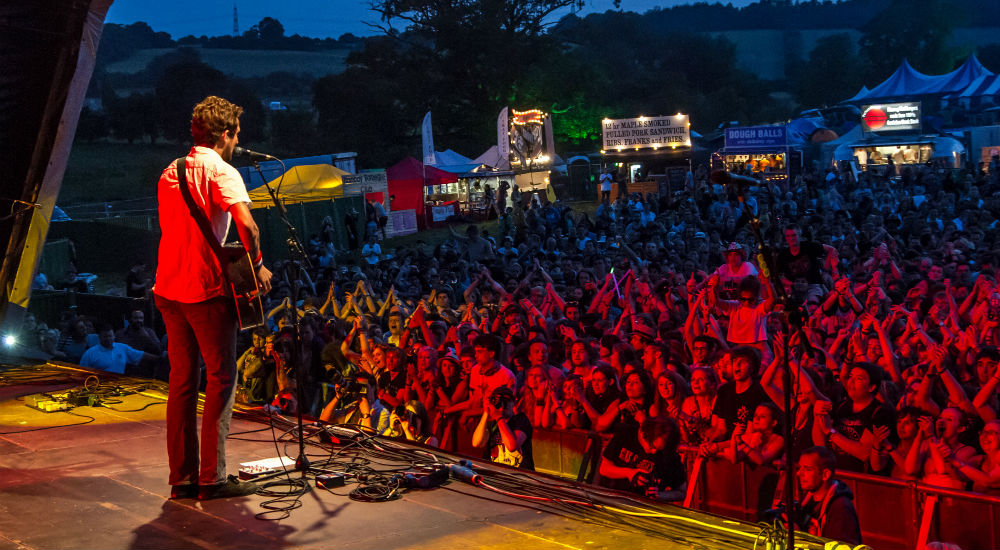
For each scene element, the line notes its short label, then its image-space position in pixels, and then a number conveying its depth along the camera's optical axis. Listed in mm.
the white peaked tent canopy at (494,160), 29797
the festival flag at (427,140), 28645
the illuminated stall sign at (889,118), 36250
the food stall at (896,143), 33188
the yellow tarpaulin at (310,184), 20938
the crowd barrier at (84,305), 12070
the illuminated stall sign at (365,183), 24453
